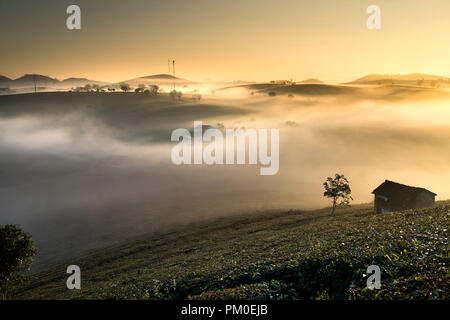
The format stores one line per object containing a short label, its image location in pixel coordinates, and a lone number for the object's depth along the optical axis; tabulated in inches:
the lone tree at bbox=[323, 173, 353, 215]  3106.8
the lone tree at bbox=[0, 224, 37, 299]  1593.3
